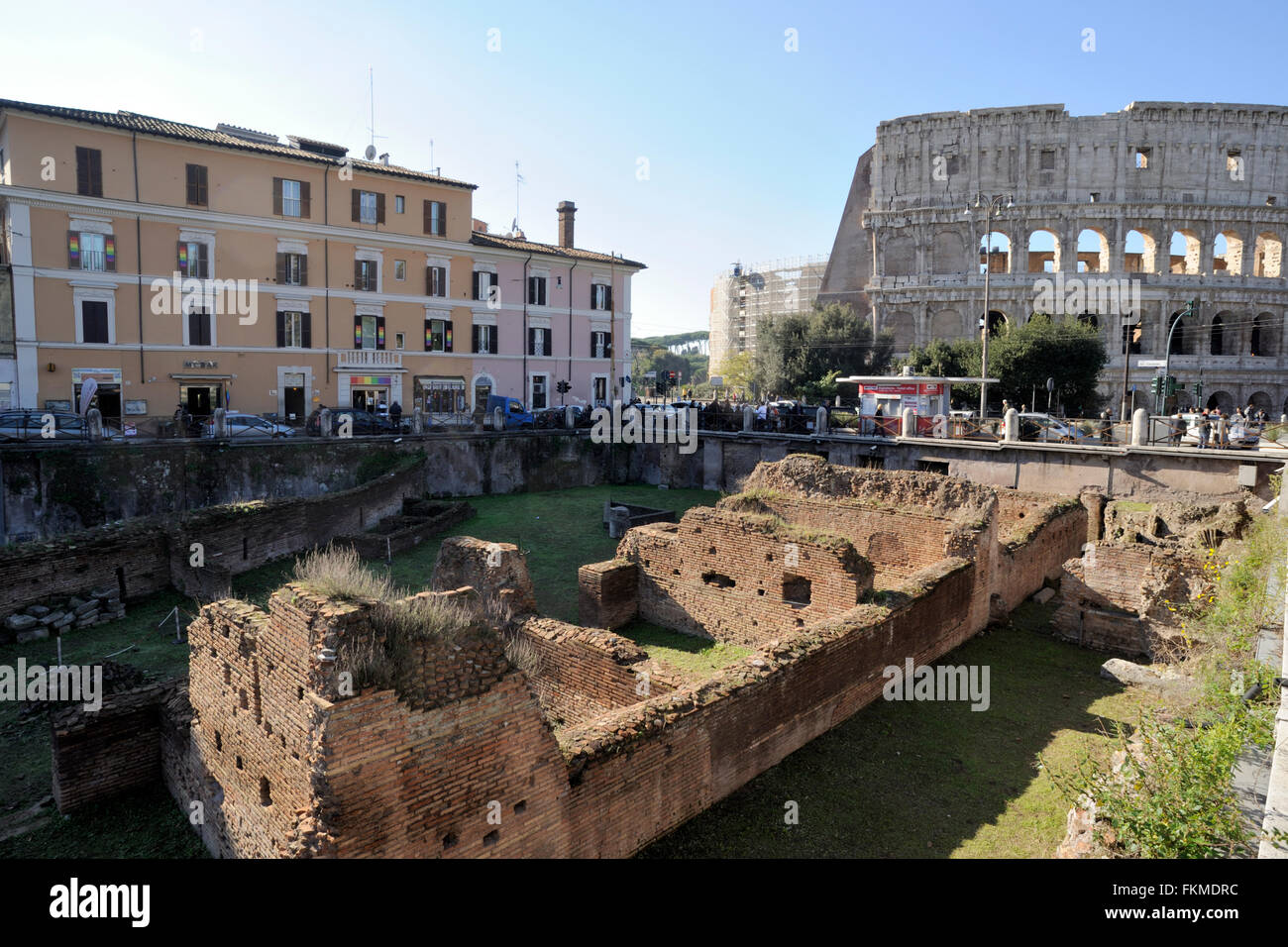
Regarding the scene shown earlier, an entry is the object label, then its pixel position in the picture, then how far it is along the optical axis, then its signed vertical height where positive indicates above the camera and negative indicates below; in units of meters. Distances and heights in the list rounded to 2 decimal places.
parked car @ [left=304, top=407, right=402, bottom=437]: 28.83 -0.56
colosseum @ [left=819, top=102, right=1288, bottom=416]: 57.03 +13.05
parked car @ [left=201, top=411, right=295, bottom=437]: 26.14 -0.62
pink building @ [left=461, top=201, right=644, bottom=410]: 41.03 +4.60
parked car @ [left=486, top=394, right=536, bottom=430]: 33.75 -0.30
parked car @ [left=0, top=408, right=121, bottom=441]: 22.41 -0.50
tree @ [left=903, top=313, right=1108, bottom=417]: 42.72 +2.46
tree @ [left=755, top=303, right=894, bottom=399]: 53.62 +3.93
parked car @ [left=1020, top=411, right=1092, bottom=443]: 27.45 -0.63
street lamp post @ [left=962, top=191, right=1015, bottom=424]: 56.72 +14.56
